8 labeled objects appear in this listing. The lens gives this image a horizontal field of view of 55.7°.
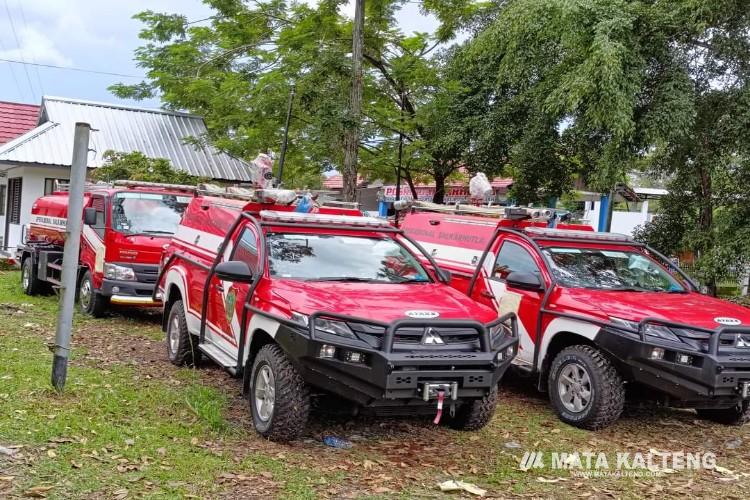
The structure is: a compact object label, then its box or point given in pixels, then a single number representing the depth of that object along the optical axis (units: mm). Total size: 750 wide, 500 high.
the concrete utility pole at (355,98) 14250
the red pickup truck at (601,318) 5910
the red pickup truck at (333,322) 4930
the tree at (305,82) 14867
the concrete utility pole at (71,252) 5934
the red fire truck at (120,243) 10148
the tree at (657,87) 11233
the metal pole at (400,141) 16547
